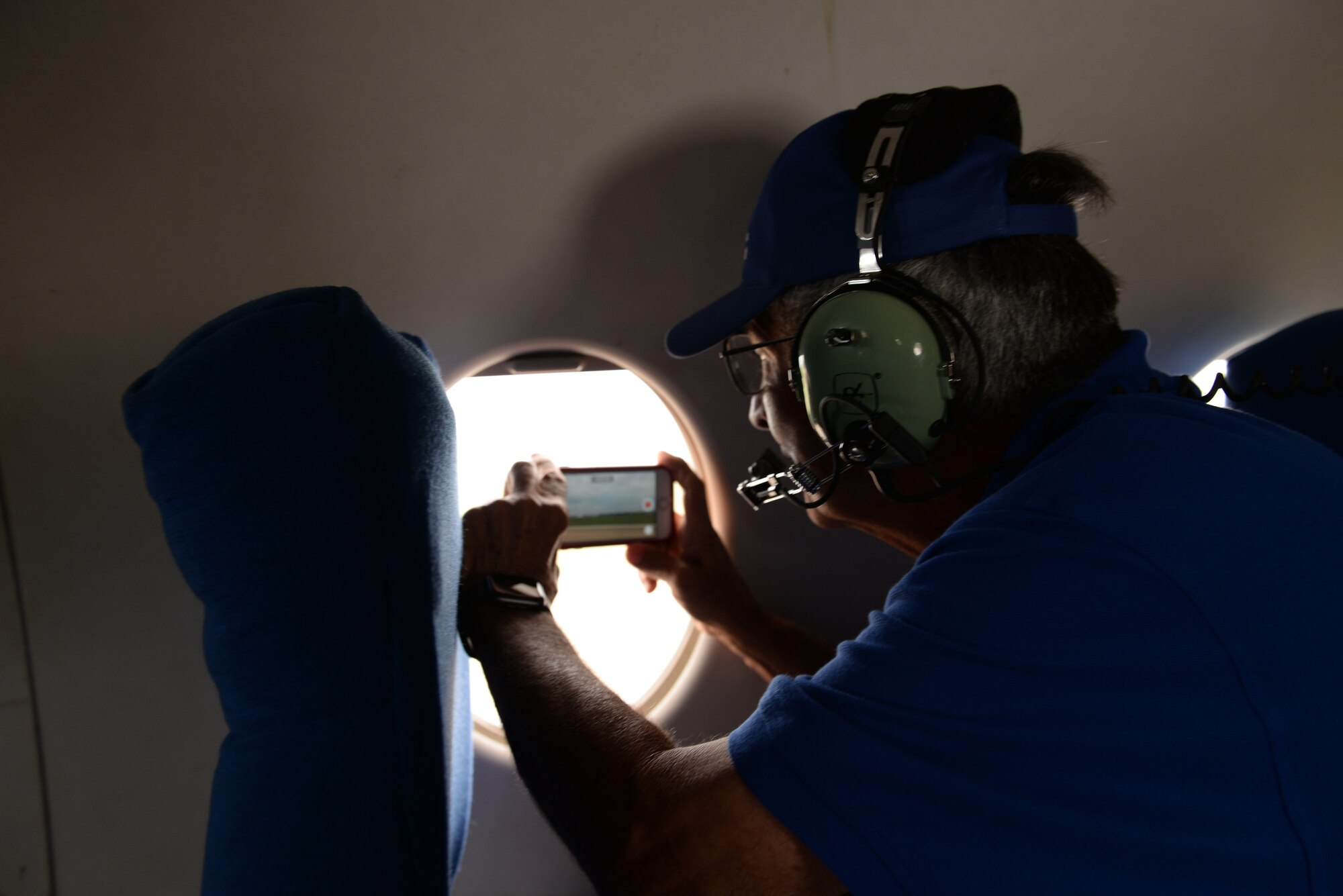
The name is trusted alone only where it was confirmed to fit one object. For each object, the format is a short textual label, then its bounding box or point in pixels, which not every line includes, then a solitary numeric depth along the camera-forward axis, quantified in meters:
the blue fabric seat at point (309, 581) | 0.58
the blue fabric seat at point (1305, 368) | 1.24
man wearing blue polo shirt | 0.61
